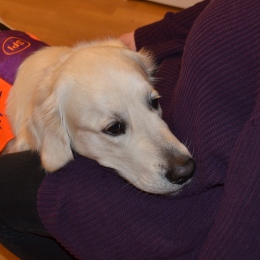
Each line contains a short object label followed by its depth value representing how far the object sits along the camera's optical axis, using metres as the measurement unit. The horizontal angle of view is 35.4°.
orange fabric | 1.58
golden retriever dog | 1.19
